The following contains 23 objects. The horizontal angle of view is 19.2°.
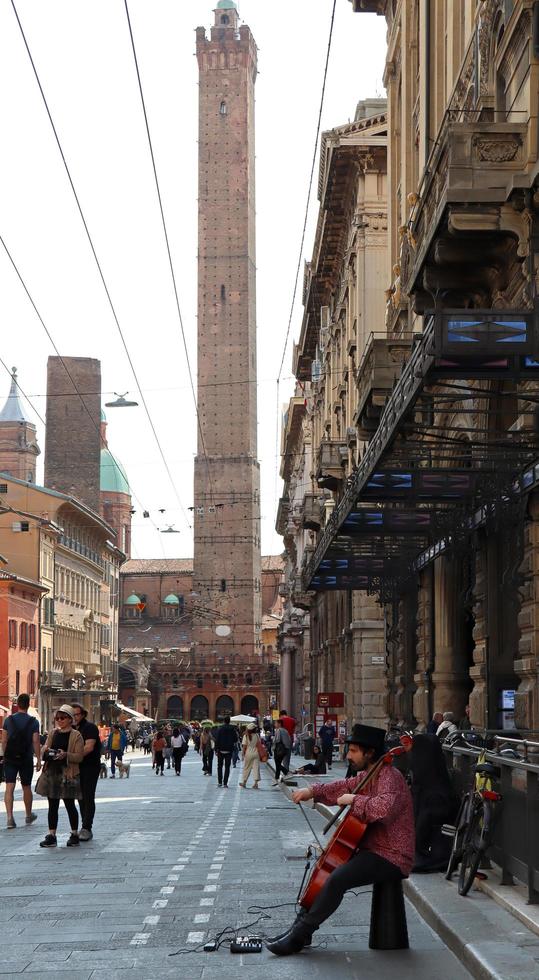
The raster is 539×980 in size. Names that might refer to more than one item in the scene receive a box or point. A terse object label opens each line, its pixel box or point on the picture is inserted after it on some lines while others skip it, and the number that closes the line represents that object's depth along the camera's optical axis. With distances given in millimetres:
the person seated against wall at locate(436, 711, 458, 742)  19078
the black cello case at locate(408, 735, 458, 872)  12477
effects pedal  9195
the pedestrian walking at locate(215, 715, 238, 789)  36125
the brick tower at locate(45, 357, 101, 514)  110500
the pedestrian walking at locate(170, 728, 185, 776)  47562
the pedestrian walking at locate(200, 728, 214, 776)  48694
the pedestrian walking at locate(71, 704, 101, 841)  16953
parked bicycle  10758
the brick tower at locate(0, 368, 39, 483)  121125
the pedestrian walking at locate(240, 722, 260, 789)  34312
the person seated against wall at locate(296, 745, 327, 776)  31586
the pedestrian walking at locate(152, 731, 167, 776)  49312
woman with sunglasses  16484
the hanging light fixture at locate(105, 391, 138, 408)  71938
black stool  9005
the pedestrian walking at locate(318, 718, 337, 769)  39469
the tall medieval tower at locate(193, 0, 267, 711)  120688
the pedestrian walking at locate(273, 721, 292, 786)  35000
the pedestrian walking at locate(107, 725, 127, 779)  44719
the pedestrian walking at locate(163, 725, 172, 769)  55156
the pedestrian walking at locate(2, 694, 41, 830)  18906
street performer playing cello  8789
